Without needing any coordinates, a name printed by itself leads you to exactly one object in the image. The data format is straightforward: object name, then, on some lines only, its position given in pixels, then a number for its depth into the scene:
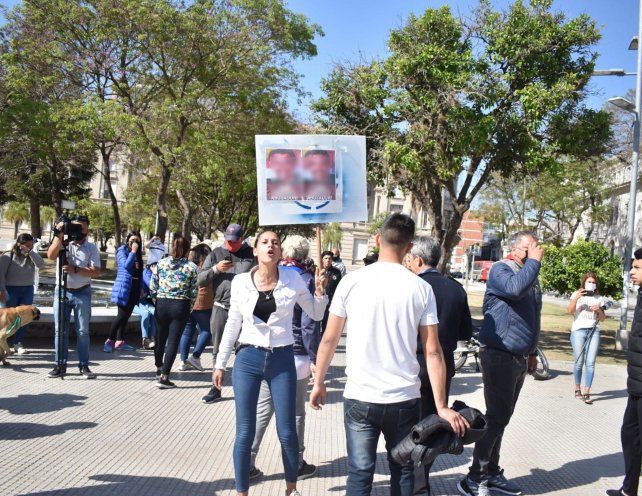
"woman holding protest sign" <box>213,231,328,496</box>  4.05
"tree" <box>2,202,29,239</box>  62.56
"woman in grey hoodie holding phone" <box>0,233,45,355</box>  8.42
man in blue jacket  4.71
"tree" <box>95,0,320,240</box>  17.73
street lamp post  15.05
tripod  7.18
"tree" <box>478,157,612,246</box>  40.19
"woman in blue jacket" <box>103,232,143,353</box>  9.64
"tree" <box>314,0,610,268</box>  13.07
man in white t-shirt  3.25
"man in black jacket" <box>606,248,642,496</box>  4.65
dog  7.06
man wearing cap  6.91
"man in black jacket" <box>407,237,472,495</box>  4.31
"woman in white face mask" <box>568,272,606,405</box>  8.65
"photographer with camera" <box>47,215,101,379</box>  7.36
